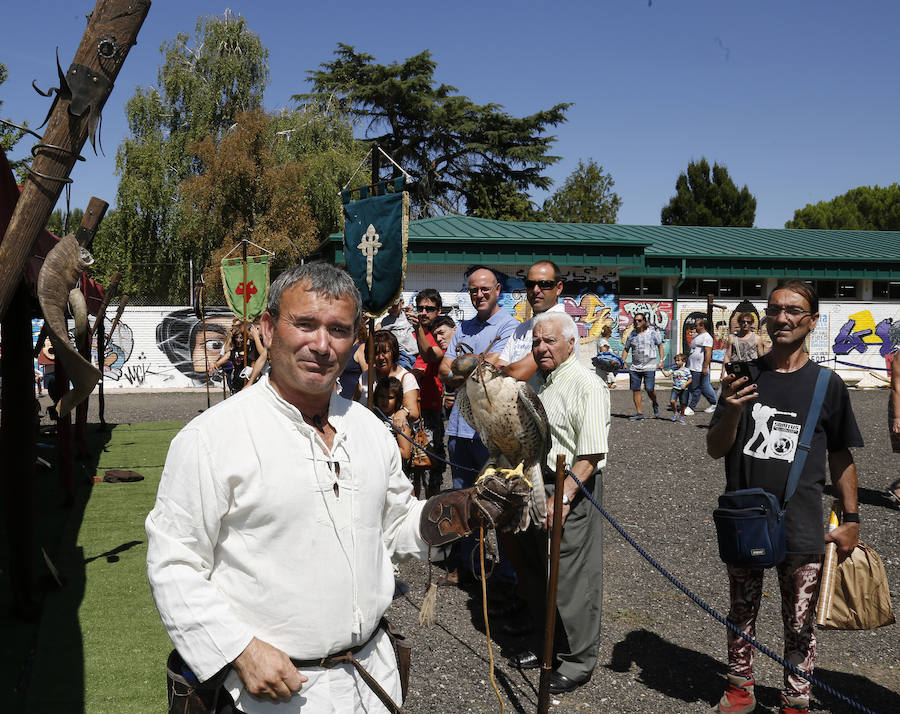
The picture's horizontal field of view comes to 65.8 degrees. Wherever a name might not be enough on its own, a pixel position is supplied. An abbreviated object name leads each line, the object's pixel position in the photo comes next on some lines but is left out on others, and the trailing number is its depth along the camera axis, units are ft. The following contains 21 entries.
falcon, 9.08
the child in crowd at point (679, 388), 45.27
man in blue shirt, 15.89
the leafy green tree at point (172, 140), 77.92
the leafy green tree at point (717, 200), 152.46
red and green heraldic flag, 37.27
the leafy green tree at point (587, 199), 107.14
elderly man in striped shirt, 11.97
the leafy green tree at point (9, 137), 68.44
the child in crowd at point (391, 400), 17.90
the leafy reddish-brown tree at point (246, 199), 77.51
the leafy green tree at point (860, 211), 165.99
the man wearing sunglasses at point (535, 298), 14.30
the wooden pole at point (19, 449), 13.97
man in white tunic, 5.41
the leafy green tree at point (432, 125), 99.60
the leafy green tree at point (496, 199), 106.73
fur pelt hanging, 10.02
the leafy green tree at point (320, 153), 81.97
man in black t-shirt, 10.62
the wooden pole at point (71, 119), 8.40
